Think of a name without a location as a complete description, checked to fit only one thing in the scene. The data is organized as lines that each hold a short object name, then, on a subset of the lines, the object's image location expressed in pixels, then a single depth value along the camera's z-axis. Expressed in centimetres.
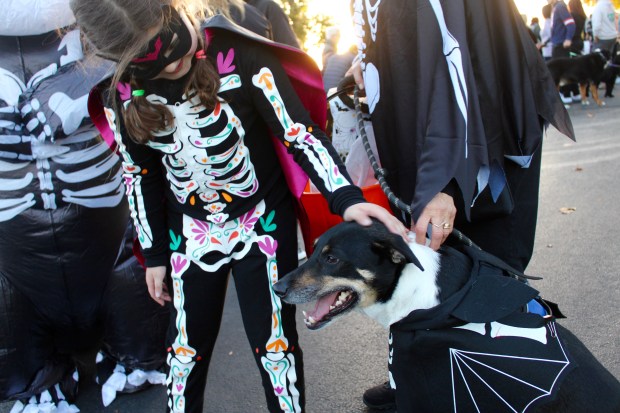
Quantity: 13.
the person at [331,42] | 835
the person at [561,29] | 1107
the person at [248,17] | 287
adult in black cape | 184
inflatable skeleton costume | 275
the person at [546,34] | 1261
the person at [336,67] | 639
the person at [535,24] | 1466
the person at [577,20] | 1160
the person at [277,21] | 363
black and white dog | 163
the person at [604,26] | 1160
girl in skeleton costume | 181
